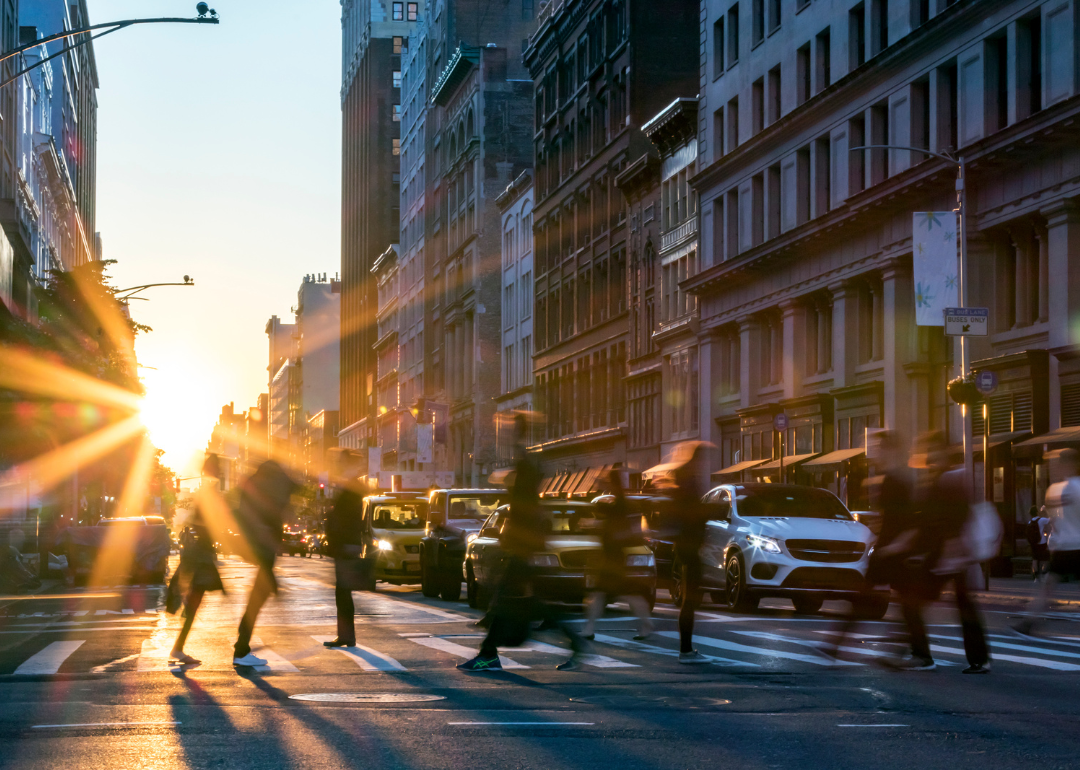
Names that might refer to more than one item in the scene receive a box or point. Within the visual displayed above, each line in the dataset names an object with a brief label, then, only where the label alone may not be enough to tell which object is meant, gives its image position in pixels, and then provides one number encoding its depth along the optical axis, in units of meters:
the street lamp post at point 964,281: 31.86
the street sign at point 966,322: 30.75
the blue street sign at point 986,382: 30.67
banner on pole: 33.19
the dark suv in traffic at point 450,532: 25.31
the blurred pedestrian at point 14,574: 33.09
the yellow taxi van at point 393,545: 29.69
